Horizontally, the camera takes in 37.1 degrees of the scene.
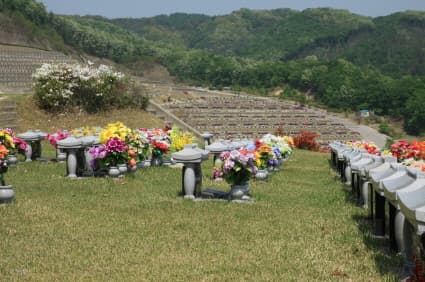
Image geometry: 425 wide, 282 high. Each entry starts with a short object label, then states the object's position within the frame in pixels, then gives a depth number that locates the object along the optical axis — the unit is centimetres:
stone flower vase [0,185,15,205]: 969
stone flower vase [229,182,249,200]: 1080
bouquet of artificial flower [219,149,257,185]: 1084
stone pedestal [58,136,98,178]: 1345
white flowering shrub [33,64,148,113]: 2806
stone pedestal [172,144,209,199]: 1098
